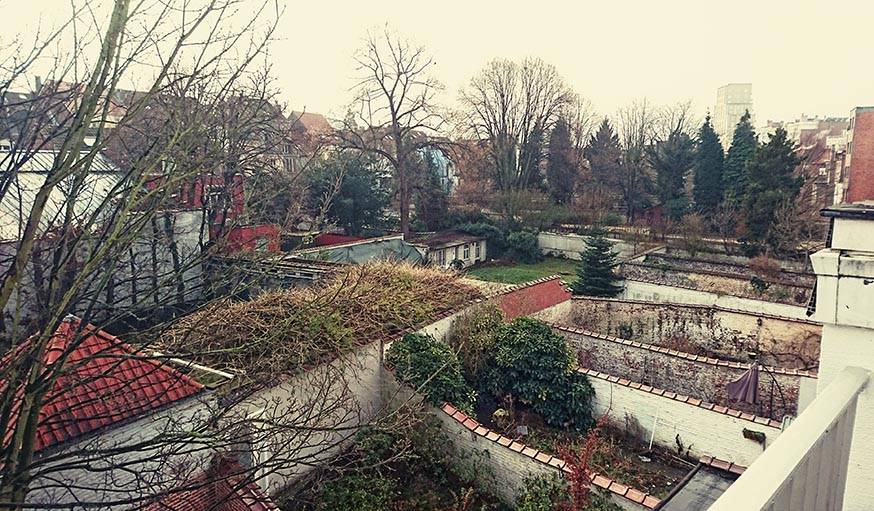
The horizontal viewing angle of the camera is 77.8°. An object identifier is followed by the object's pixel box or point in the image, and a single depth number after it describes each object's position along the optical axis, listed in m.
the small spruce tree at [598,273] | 18.25
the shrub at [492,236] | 28.75
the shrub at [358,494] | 7.02
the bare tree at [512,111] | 33.94
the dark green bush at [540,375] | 9.55
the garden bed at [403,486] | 7.12
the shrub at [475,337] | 10.52
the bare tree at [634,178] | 34.50
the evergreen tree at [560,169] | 36.66
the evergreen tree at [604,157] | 36.44
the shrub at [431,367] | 8.77
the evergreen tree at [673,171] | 33.19
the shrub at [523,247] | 28.08
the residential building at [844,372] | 1.84
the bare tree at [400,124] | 27.16
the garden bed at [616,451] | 7.96
